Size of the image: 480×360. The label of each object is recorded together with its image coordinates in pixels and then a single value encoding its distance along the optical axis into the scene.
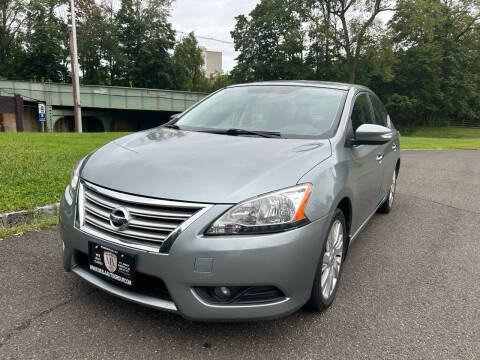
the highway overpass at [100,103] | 33.56
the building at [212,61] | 81.83
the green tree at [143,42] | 47.81
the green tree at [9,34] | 44.47
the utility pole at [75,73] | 24.97
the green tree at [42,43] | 43.59
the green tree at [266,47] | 43.41
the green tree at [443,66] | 42.44
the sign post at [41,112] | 27.76
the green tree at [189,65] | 51.52
